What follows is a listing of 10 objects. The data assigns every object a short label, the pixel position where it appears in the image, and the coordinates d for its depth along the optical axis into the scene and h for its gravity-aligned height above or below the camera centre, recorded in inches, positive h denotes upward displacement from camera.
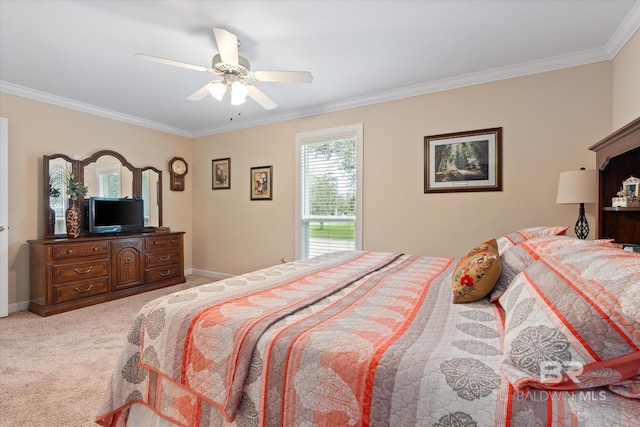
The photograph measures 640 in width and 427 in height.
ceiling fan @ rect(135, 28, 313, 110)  85.9 +42.1
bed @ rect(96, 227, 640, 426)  28.8 -16.8
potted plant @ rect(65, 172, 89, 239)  145.9 +1.4
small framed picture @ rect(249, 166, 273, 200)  179.3 +16.0
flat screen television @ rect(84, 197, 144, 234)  155.0 -3.8
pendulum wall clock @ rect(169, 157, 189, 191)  199.6 +24.3
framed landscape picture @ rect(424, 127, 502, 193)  122.3 +20.7
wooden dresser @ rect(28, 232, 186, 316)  132.7 -29.7
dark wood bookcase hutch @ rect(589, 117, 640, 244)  82.9 +5.9
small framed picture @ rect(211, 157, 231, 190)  196.2 +23.1
